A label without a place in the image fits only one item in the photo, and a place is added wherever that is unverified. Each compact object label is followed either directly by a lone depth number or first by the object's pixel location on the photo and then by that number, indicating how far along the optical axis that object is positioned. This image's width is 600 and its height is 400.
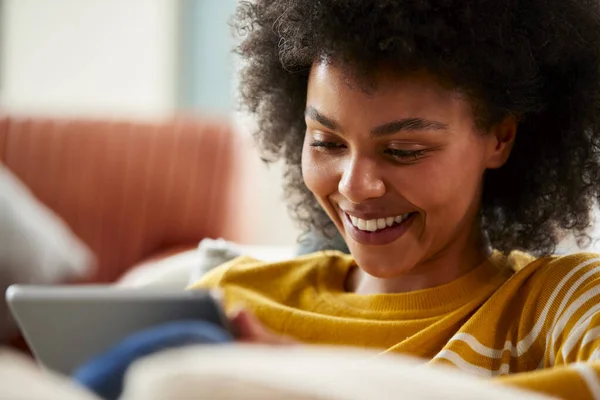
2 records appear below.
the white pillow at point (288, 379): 0.77
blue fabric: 0.85
